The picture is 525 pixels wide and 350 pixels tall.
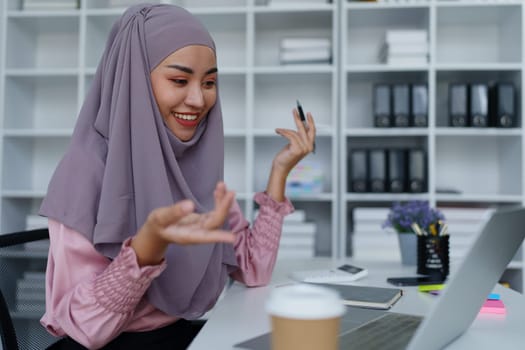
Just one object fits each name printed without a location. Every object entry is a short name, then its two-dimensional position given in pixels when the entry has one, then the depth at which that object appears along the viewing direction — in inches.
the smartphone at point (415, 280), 46.9
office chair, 38.7
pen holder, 50.9
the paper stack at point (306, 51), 103.3
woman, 33.4
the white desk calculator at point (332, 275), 48.7
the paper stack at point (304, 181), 101.1
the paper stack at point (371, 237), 97.8
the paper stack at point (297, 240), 100.2
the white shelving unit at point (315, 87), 100.2
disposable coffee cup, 18.0
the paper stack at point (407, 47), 100.4
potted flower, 56.7
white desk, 29.8
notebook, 37.3
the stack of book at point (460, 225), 94.5
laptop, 22.0
